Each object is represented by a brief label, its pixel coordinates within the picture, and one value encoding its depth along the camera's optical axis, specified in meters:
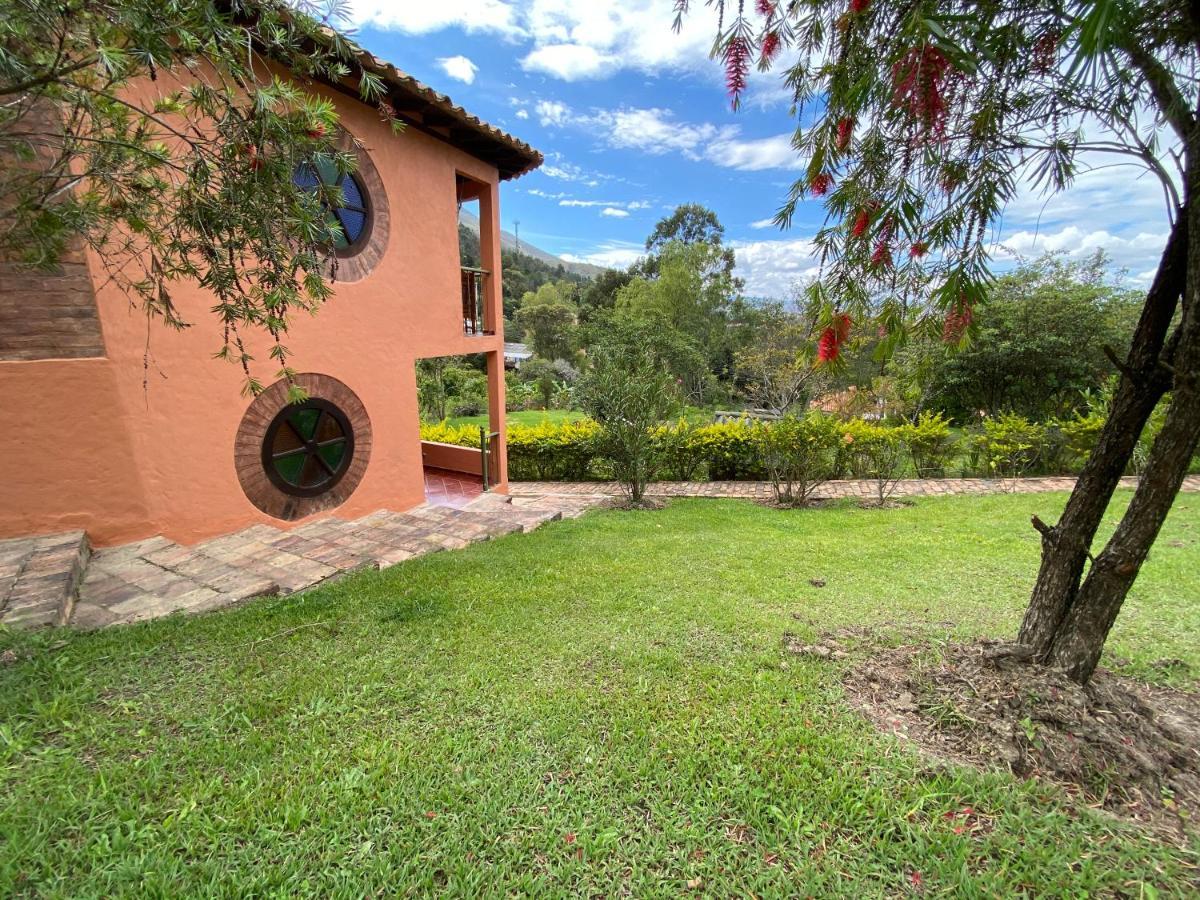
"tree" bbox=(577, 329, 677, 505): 8.66
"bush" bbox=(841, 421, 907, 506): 9.75
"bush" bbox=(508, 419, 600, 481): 11.93
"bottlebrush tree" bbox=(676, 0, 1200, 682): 1.89
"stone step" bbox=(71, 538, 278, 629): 3.52
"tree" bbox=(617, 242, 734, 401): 25.81
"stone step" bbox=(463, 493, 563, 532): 7.10
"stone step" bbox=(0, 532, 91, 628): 3.20
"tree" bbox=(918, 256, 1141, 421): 13.92
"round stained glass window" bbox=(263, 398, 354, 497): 5.63
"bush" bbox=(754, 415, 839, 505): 9.23
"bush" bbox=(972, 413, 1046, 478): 10.56
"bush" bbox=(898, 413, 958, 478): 10.73
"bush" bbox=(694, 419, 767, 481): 11.38
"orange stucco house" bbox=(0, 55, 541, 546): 4.26
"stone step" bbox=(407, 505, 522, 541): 6.18
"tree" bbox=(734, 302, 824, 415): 18.70
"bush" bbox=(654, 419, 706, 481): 10.88
